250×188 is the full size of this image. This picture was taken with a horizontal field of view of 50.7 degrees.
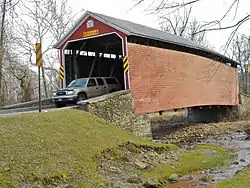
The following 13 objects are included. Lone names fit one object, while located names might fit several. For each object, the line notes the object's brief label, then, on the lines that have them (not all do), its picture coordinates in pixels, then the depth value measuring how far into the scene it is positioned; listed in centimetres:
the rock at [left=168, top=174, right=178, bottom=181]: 731
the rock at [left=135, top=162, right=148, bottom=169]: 788
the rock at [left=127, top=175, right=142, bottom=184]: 679
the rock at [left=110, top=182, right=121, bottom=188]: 629
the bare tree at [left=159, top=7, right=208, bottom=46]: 3187
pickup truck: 1160
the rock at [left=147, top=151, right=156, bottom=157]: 888
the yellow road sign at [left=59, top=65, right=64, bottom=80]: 1390
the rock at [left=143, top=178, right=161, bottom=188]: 665
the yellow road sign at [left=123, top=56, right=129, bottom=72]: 1184
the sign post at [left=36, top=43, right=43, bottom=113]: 910
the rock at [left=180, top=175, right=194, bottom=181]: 749
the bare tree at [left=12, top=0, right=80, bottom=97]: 2294
